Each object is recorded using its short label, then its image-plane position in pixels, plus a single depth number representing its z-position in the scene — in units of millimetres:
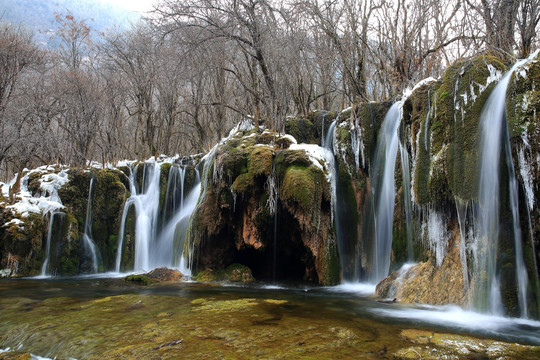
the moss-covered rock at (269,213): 9766
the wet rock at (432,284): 6574
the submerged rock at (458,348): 3861
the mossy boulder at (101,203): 14914
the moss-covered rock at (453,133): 6656
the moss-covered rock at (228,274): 10883
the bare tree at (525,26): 8164
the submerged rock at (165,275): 10648
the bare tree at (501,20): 9231
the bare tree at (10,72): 12969
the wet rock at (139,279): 10147
